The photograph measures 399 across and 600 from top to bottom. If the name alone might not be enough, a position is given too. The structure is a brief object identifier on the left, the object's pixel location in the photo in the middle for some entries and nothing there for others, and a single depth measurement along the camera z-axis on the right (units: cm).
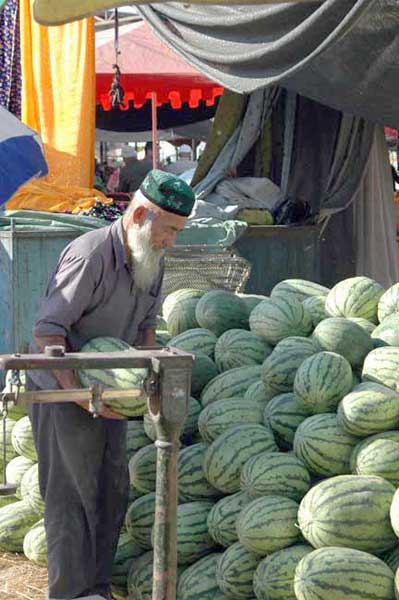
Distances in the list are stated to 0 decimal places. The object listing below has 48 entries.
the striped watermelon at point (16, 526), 865
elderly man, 676
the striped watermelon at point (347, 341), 797
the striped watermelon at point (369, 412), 713
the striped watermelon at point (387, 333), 805
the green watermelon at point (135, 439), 841
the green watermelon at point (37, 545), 828
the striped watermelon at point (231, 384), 827
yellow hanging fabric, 1526
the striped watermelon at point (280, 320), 850
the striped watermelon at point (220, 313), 903
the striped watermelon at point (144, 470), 804
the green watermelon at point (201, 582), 725
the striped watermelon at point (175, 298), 946
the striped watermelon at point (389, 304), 852
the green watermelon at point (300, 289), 909
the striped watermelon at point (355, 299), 869
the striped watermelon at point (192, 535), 752
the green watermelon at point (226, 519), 732
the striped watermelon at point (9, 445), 929
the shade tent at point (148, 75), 1942
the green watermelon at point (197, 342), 884
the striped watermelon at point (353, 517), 670
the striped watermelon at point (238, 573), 707
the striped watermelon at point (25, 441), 880
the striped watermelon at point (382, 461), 694
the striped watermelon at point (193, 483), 781
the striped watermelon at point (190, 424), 815
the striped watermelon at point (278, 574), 679
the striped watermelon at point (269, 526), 698
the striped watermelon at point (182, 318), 926
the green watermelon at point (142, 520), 786
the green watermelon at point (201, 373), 862
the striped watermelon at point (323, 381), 747
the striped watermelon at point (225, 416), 788
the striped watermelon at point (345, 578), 642
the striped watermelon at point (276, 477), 723
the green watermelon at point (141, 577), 761
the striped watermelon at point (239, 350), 852
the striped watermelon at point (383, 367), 754
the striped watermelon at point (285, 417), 768
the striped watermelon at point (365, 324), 840
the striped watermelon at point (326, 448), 723
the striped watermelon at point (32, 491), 844
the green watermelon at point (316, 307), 877
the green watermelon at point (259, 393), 811
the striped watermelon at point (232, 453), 754
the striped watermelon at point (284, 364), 792
